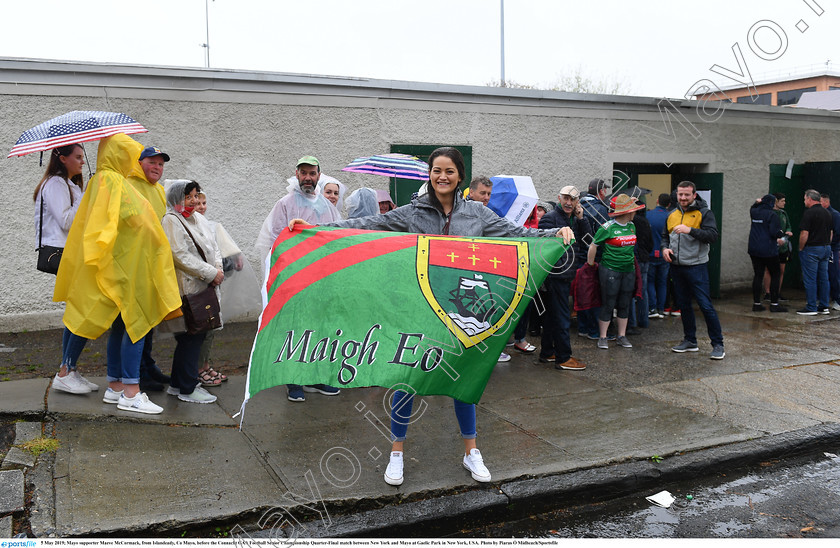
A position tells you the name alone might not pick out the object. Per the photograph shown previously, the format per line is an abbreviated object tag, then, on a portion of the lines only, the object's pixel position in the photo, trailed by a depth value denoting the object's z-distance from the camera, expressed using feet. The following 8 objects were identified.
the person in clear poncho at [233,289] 19.15
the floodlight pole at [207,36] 48.58
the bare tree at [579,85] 117.43
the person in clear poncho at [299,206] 19.19
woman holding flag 13.53
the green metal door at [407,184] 30.73
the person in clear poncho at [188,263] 17.07
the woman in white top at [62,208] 16.76
